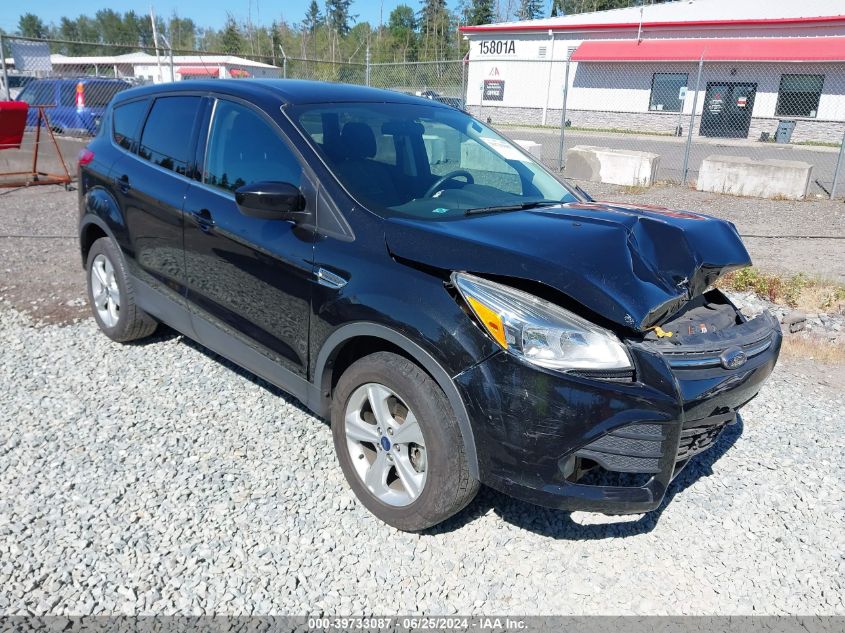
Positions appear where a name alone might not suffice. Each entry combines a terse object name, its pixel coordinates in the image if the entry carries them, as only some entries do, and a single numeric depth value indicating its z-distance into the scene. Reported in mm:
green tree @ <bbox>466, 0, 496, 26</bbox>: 70875
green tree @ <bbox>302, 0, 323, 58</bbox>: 62731
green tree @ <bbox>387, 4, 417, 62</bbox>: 62406
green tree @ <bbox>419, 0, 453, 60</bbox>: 64375
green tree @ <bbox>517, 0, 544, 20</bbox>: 68875
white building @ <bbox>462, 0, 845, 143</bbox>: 28719
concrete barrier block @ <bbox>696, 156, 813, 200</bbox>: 12352
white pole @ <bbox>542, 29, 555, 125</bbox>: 32375
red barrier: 10031
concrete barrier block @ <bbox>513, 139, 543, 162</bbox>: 14070
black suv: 2375
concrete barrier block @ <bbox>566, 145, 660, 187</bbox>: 13469
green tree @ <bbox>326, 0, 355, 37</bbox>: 87438
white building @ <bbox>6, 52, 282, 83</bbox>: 22930
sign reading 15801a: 36200
